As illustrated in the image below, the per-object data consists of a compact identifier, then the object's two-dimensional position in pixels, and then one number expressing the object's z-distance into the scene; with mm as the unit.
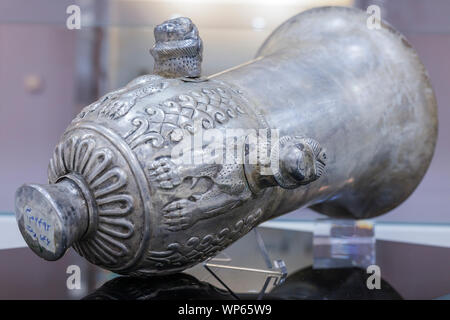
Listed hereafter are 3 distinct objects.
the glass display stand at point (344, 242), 2029
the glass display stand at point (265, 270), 1734
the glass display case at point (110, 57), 2990
